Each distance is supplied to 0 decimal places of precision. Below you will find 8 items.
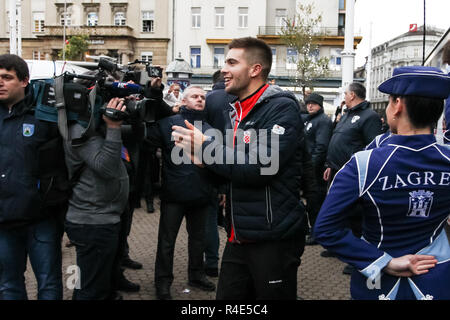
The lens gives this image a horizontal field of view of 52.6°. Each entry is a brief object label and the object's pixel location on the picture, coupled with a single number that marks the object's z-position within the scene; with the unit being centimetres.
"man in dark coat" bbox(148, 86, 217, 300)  448
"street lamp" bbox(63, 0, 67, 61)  4053
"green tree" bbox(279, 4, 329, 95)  3147
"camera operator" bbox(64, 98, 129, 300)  318
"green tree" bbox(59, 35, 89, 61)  3797
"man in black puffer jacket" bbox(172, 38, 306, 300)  246
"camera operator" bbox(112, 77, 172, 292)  335
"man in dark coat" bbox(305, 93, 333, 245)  702
